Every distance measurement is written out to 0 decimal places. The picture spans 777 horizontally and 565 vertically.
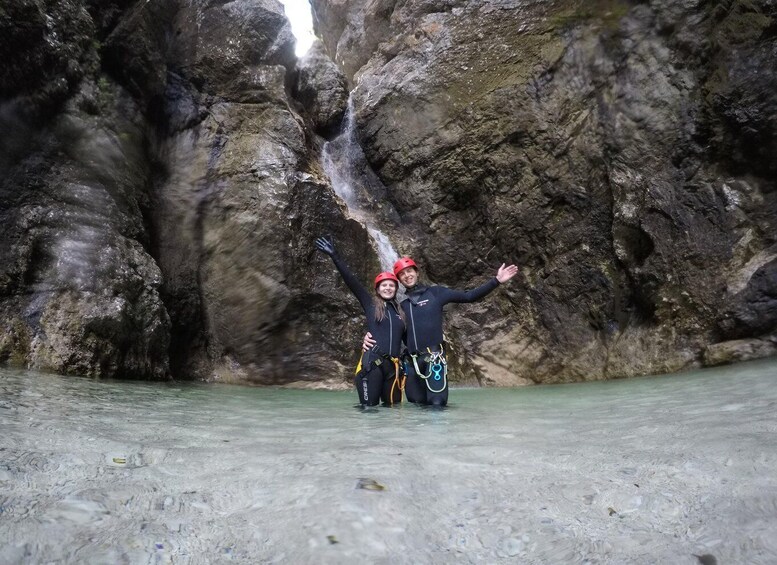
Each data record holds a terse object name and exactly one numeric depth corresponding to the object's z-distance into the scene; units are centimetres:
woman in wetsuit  507
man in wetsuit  496
